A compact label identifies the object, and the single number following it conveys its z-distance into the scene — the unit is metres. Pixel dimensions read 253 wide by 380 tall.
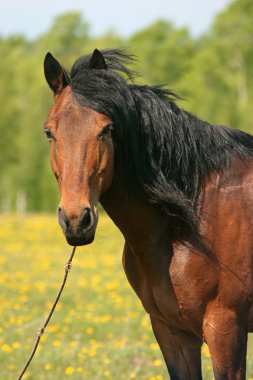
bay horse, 8.54
